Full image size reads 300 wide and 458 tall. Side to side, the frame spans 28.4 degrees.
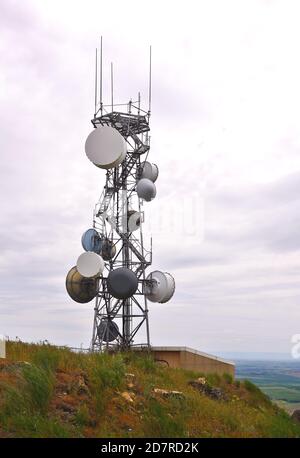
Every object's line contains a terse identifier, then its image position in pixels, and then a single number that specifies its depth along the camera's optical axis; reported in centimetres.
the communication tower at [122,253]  2520
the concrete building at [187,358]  2475
